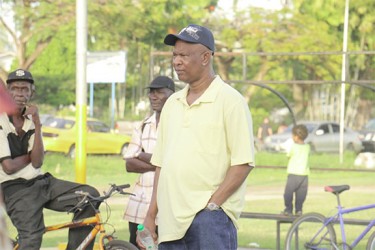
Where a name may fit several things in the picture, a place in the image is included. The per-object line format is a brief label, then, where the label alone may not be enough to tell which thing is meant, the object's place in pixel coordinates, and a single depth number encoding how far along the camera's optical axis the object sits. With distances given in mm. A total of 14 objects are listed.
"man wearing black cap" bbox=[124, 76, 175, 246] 7801
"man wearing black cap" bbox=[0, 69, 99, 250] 7684
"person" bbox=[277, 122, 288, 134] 37188
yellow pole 10898
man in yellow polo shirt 5156
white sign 38531
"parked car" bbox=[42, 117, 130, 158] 32844
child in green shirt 13828
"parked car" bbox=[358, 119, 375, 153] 28559
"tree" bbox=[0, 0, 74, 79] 34000
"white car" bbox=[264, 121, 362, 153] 34562
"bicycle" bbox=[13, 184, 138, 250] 7797
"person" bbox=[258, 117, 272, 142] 36062
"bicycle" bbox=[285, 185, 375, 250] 10602
